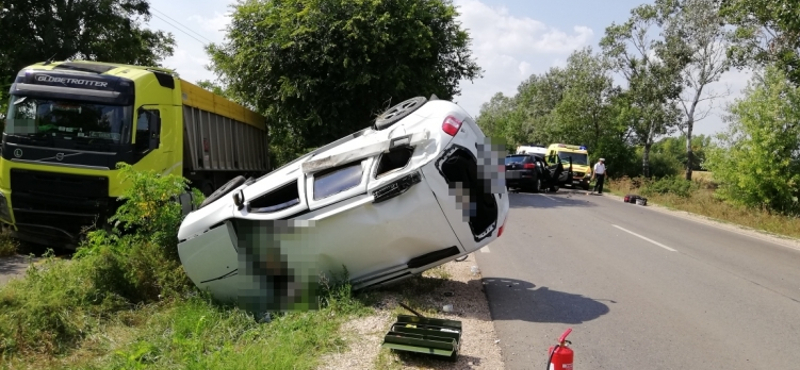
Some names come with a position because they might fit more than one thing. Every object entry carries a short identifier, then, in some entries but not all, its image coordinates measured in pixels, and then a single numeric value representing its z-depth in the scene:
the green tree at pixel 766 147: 17.70
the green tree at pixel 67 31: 22.70
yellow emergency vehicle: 31.42
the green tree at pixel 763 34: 18.12
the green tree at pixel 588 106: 41.72
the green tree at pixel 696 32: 33.72
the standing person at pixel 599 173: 28.09
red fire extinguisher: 3.90
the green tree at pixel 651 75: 35.84
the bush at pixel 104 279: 5.53
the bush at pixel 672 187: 25.78
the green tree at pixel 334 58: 20.69
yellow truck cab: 9.47
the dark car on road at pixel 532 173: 24.39
